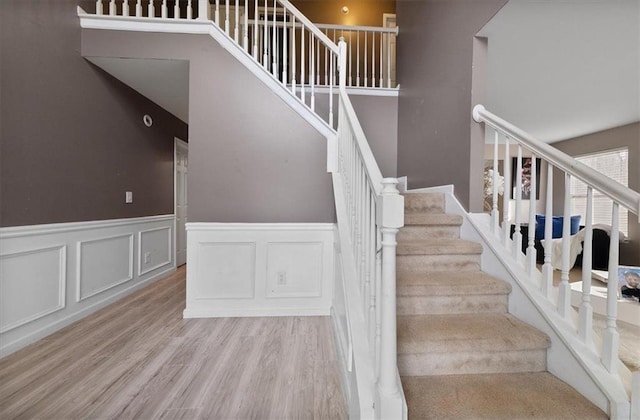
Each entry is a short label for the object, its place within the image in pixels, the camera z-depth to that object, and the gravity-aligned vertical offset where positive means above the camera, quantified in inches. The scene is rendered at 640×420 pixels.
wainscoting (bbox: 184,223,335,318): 93.7 -23.2
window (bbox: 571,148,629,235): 164.0 +20.8
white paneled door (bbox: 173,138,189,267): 157.9 +6.4
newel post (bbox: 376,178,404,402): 34.7 -9.6
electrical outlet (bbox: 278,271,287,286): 96.3 -26.6
